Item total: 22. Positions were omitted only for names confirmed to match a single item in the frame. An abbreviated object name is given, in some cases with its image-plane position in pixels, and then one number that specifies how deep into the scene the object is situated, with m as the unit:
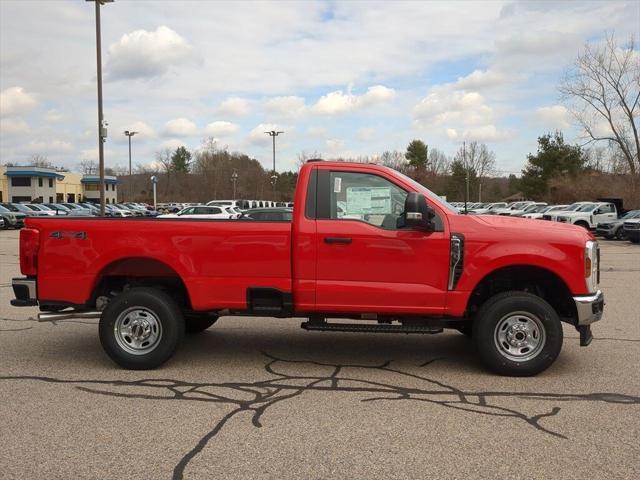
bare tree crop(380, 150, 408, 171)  90.62
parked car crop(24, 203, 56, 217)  40.48
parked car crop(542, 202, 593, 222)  29.94
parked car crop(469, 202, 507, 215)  52.50
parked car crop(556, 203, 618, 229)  28.75
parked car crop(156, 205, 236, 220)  27.39
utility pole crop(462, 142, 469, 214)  92.06
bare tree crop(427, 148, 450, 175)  104.29
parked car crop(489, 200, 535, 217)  45.59
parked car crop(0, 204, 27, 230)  36.31
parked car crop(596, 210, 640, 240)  26.36
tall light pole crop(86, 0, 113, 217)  23.72
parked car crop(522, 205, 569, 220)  35.04
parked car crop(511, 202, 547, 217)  41.24
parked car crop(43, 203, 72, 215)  45.74
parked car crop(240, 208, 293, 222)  18.00
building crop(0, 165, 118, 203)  82.31
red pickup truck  5.43
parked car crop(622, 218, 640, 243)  23.97
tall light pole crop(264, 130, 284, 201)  58.56
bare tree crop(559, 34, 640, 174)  46.22
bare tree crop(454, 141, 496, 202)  93.56
